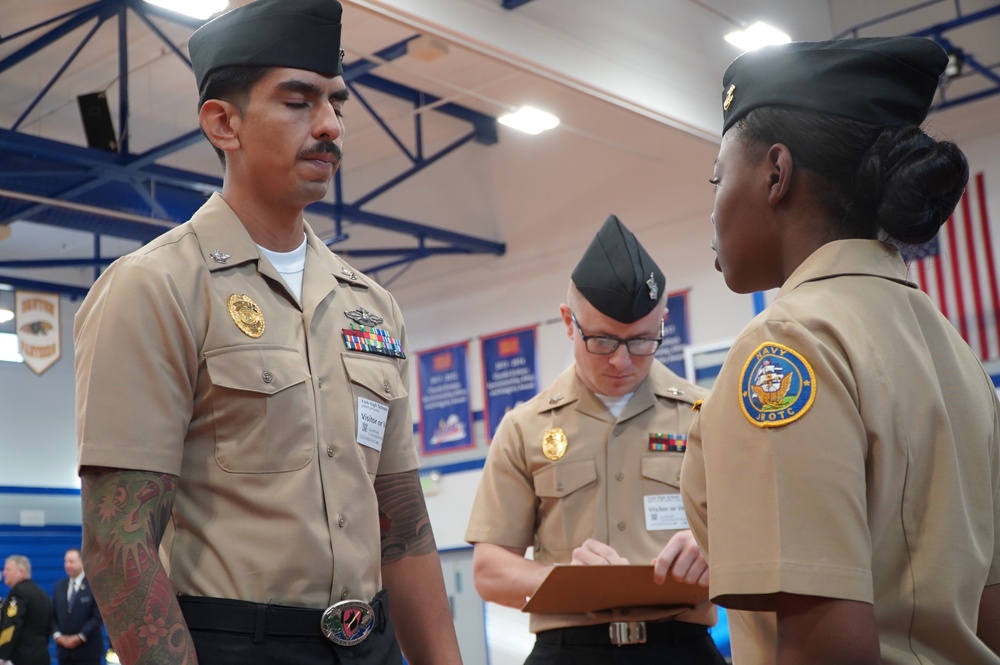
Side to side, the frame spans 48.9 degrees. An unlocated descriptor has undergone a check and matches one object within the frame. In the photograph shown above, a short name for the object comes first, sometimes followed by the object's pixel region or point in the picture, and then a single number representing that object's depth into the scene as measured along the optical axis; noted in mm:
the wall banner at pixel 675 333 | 12258
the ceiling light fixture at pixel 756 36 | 8406
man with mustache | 1673
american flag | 10062
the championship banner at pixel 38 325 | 13609
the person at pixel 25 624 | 10828
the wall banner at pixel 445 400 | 14312
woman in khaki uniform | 1305
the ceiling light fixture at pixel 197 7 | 6930
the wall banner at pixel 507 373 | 13617
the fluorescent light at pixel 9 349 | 14277
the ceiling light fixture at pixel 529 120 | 10227
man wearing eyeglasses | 3289
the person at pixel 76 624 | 11070
